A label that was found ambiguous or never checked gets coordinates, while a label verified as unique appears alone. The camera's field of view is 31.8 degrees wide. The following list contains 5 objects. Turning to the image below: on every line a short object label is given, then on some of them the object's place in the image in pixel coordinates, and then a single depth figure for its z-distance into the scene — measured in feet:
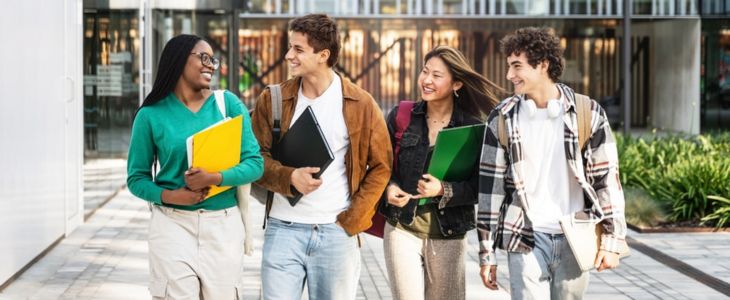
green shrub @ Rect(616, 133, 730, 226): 44.06
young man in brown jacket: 17.58
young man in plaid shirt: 17.01
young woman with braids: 16.75
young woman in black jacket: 18.94
